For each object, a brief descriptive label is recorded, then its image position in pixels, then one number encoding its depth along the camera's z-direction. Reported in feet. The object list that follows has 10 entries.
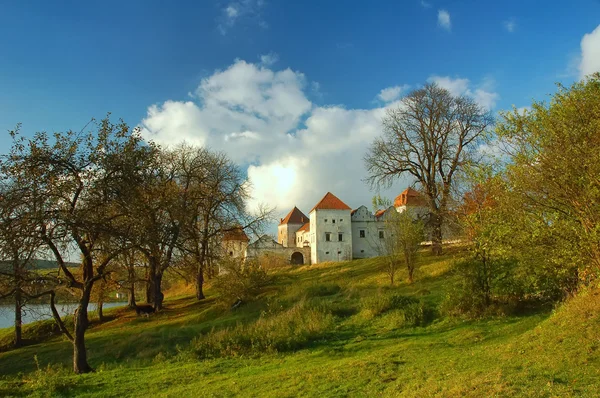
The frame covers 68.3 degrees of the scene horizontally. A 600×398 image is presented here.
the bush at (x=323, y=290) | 79.03
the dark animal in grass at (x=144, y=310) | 97.71
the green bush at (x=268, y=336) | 43.96
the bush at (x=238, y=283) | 86.17
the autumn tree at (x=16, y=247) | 38.29
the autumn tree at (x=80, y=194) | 41.01
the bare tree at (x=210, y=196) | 95.25
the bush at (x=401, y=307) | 49.83
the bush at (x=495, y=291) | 48.26
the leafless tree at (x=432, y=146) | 103.65
